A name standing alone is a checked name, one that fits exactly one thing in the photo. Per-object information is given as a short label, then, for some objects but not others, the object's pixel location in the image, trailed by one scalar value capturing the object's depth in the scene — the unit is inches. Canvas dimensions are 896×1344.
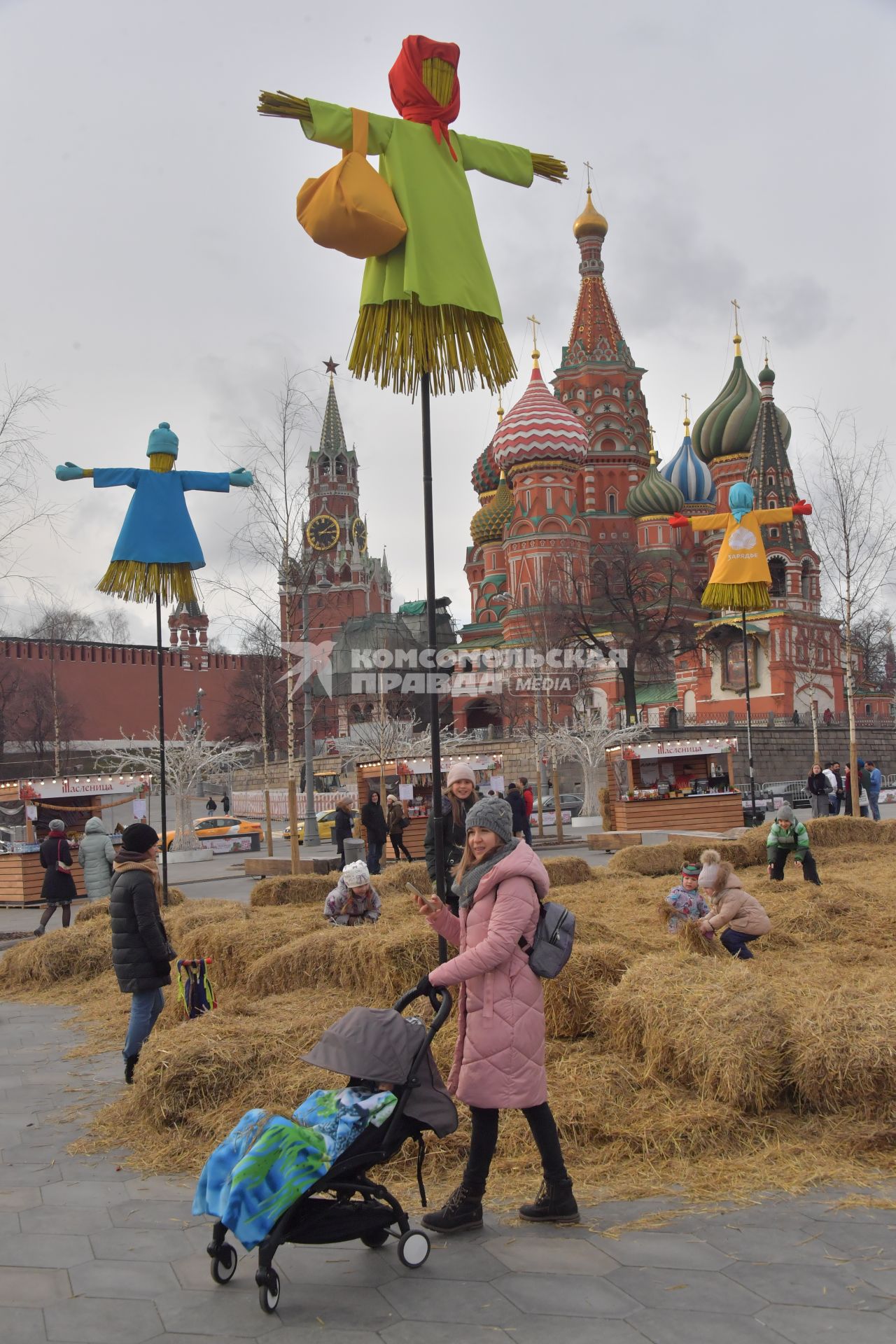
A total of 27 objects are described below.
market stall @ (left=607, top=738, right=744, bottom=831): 932.6
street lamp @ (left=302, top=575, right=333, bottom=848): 783.7
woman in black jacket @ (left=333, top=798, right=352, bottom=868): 653.9
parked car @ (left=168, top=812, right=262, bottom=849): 1373.0
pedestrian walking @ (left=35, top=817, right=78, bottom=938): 520.4
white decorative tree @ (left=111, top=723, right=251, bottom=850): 1178.6
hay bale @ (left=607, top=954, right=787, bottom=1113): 215.0
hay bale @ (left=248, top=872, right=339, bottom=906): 505.0
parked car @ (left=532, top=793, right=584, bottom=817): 1450.5
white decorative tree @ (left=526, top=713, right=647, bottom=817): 1295.5
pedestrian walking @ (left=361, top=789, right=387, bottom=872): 673.0
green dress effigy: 244.1
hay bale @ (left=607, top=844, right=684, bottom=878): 587.8
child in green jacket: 478.9
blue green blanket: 151.8
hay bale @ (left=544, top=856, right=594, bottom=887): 537.3
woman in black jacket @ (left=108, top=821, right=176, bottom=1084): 266.1
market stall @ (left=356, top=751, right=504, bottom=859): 912.9
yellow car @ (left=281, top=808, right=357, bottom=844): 1458.7
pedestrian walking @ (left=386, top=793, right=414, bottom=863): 778.8
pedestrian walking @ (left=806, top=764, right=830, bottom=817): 919.0
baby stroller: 156.5
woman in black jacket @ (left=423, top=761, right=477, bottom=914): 311.4
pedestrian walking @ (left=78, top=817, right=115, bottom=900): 549.6
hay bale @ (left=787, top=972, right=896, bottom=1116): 211.0
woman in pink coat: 170.7
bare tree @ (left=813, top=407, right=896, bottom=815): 818.2
